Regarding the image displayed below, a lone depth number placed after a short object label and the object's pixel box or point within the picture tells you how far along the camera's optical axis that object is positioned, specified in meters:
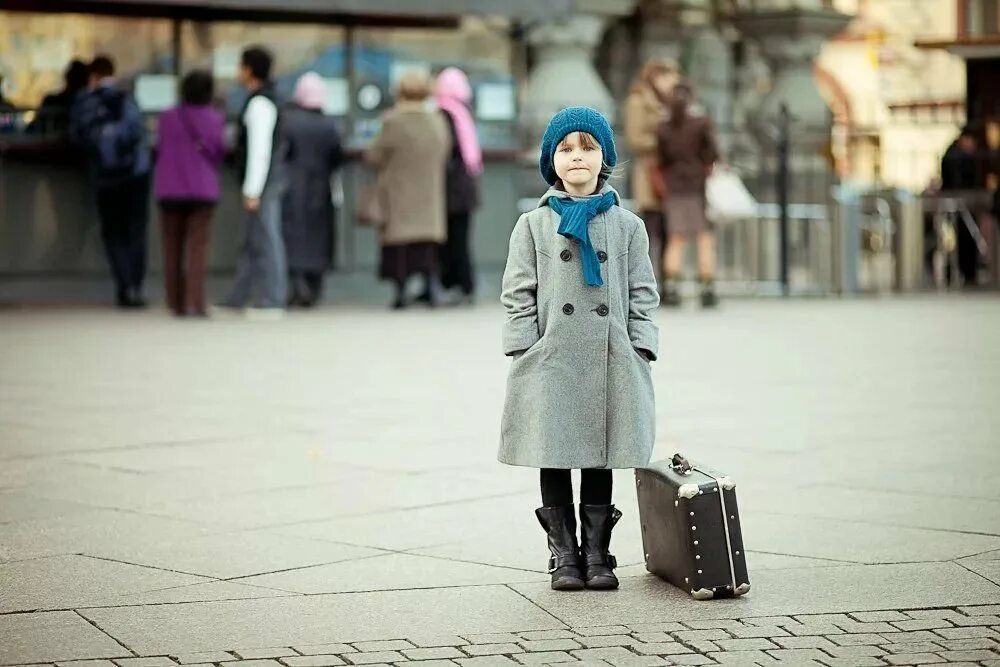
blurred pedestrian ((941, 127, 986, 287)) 25.20
